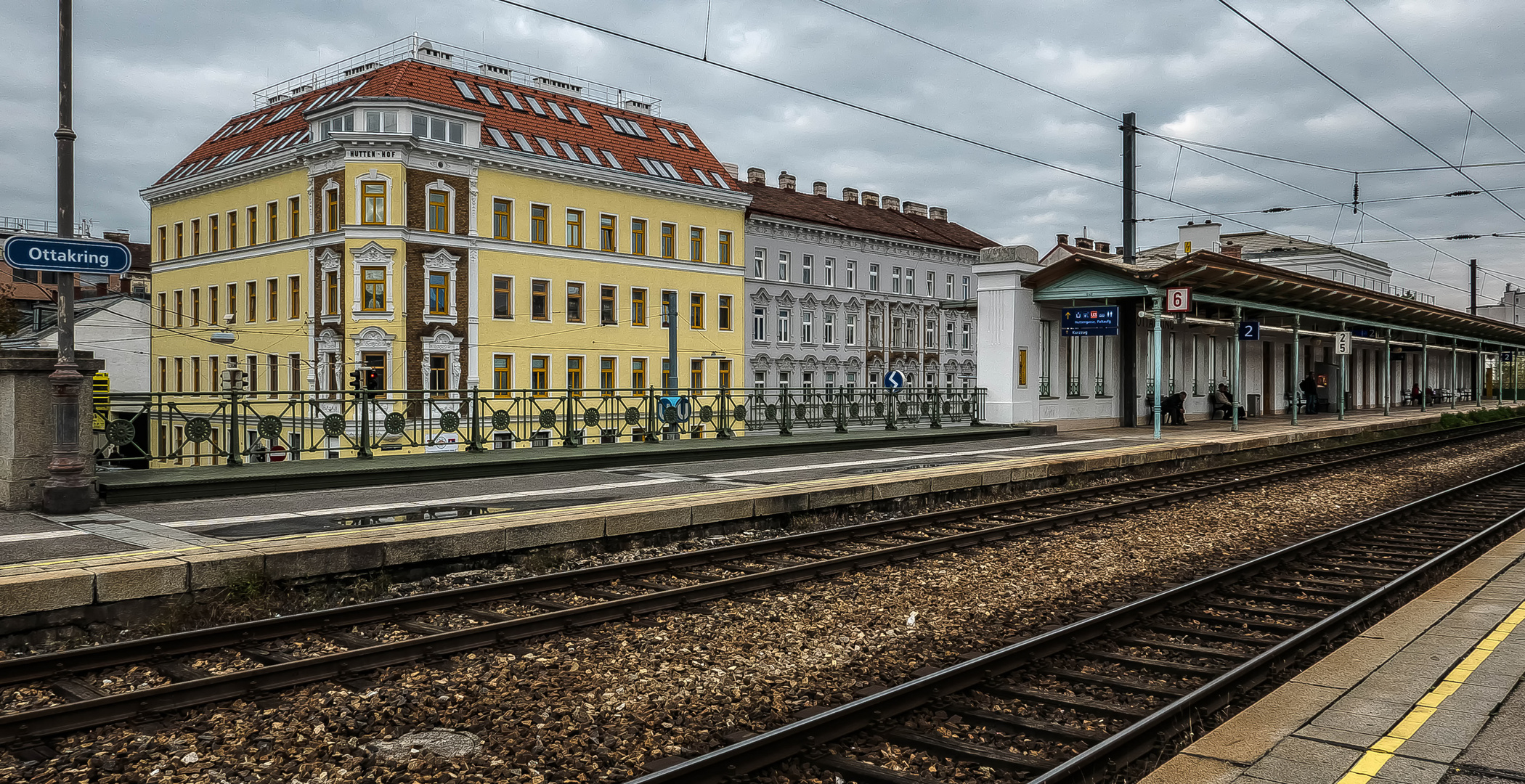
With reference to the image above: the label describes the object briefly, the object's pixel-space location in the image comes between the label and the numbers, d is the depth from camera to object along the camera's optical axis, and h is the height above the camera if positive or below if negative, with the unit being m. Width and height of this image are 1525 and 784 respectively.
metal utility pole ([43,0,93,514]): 10.41 +0.18
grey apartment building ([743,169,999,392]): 58.34 +6.24
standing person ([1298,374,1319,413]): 41.09 +0.16
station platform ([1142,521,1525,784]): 4.48 -1.58
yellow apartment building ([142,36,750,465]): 42.72 +6.98
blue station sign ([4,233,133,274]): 10.11 +1.39
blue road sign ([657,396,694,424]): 21.39 -0.29
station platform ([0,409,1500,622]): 7.83 -1.24
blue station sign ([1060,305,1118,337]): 24.61 +1.76
